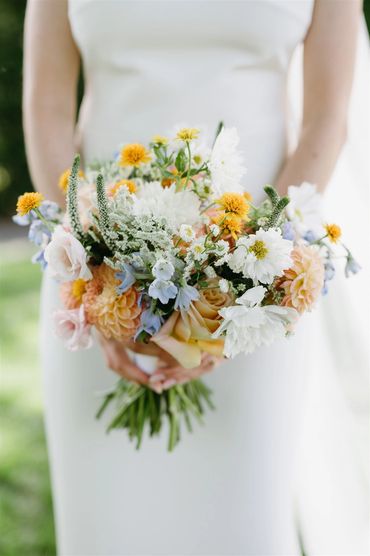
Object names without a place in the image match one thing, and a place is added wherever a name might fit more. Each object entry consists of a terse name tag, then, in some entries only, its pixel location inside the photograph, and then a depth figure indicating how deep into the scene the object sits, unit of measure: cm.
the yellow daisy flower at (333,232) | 191
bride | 243
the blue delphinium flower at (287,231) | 191
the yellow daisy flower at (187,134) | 185
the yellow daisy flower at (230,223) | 177
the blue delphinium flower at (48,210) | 205
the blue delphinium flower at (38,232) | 202
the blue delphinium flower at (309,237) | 200
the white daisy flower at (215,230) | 175
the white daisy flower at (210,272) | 179
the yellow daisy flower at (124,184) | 189
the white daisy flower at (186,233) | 176
